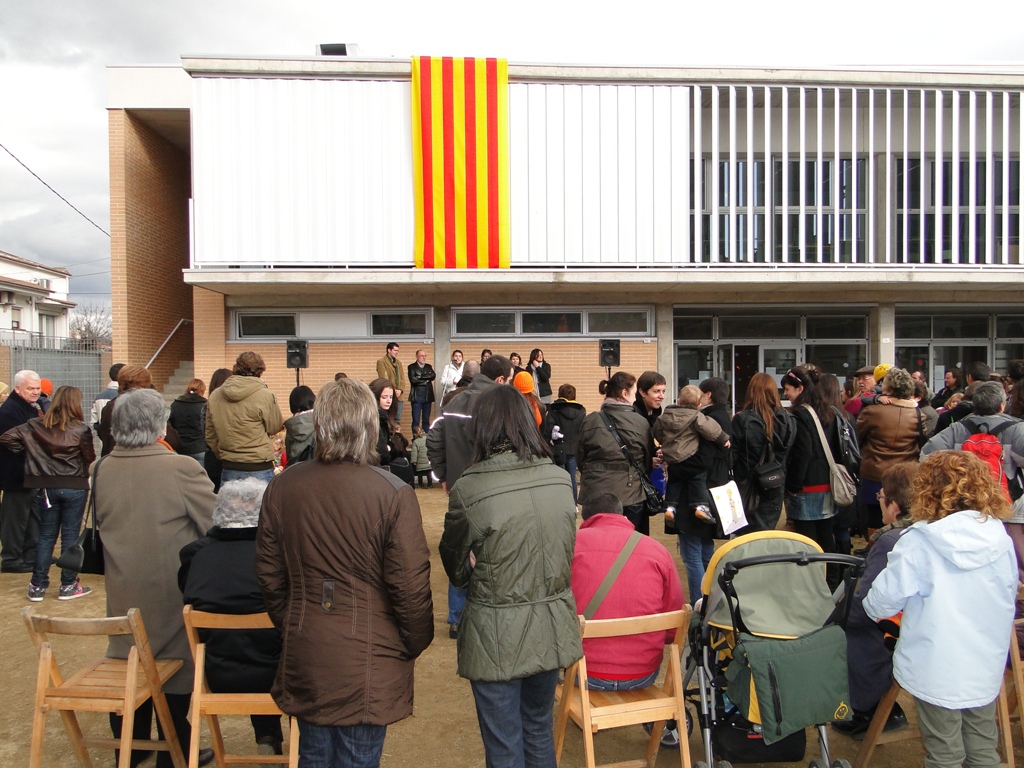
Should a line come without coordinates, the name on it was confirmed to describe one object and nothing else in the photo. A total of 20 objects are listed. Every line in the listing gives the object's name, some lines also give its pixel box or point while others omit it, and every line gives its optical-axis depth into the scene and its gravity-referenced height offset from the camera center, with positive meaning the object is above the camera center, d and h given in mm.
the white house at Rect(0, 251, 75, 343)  37625 +4389
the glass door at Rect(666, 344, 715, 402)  15555 +185
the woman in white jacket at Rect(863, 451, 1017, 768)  2879 -930
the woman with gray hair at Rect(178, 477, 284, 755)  3082 -903
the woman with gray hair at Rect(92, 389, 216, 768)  3432 -721
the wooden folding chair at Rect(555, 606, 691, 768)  2980 -1407
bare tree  50247 +4001
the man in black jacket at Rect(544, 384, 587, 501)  7137 -454
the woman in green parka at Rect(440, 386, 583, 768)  2578 -693
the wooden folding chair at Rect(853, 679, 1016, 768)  3242 -1629
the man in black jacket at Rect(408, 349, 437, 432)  12891 -212
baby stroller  2980 -1171
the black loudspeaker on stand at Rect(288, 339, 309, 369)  13250 +382
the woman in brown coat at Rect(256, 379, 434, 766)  2447 -717
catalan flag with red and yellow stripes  12984 +3770
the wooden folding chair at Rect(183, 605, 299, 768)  3029 -1346
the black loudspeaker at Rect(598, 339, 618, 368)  13891 +368
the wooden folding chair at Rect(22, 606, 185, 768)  3102 -1370
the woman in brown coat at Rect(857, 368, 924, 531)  5777 -450
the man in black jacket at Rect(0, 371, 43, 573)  6355 -1071
